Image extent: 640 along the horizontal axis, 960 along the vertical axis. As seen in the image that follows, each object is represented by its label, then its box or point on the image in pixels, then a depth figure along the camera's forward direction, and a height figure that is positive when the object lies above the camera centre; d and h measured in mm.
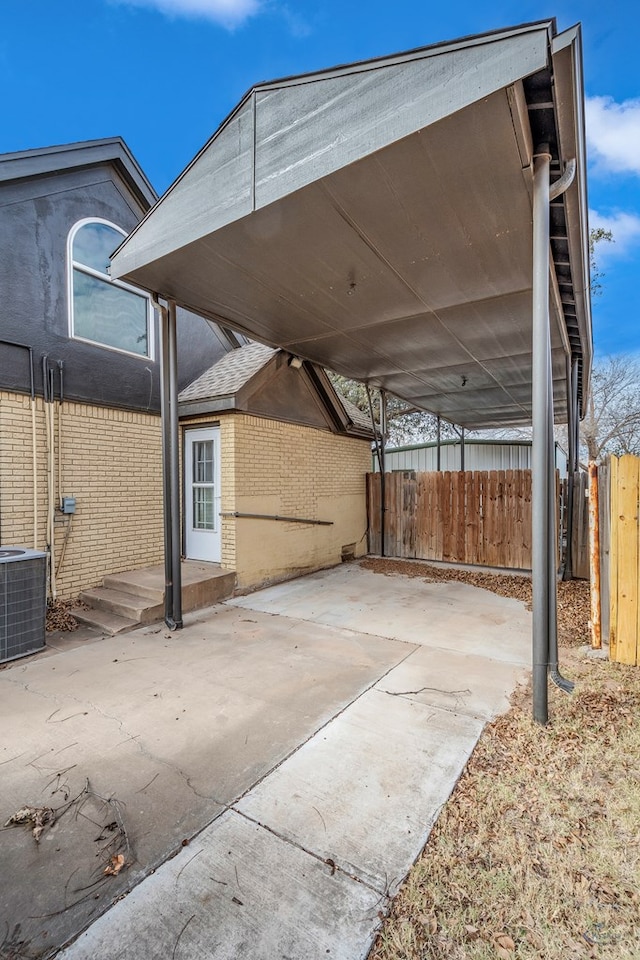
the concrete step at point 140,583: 5723 -1434
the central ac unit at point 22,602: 4363 -1262
